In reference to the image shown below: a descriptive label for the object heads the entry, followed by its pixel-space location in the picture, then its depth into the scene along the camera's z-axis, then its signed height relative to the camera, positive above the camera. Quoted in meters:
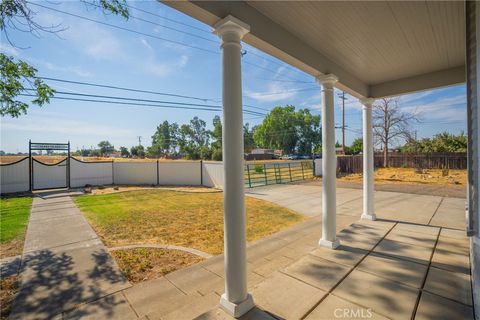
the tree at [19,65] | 3.18 +1.53
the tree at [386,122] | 19.83 +3.13
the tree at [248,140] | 56.16 +4.92
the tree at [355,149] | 29.99 +1.20
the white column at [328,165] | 3.68 -0.11
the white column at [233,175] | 2.14 -0.15
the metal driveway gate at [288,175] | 13.05 -1.16
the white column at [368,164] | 5.24 -0.15
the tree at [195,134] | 67.24 +7.86
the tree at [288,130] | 49.72 +6.53
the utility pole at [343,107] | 22.96 +5.17
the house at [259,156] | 51.75 +0.71
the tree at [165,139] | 65.50 +6.37
